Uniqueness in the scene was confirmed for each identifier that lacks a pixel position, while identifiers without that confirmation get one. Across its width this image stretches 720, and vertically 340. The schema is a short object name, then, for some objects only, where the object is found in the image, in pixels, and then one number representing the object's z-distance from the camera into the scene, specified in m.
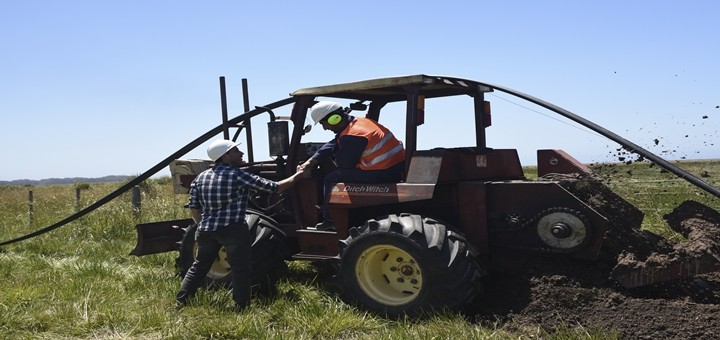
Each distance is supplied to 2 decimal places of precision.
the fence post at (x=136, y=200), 12.02
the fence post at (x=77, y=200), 14.62
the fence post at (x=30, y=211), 13.07
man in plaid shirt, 5.71
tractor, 4.94
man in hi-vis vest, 5.75
